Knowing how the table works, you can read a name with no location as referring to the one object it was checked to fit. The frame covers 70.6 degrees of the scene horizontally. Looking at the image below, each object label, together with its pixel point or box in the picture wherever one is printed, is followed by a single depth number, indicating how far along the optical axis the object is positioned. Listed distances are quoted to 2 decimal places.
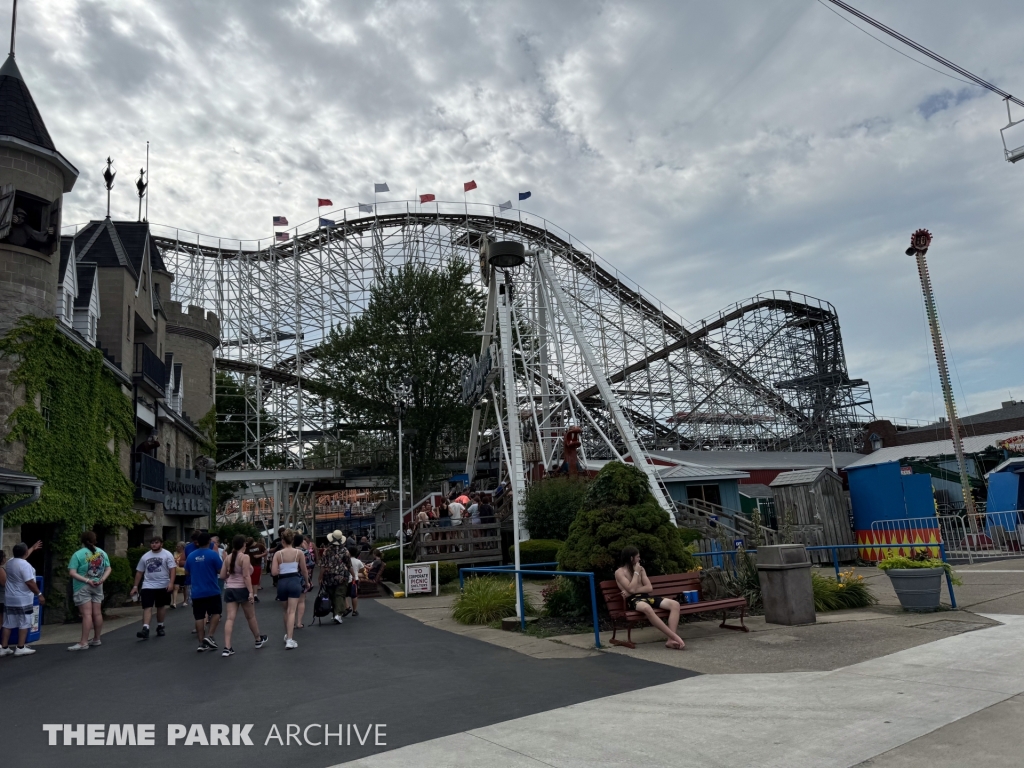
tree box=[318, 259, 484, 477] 32.53
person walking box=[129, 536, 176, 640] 11.39
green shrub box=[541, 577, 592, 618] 10.55
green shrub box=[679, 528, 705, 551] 15.84
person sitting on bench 8.44
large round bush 9.91
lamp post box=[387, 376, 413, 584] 18.67
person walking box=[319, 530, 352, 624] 13.05
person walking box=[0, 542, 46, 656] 10.16
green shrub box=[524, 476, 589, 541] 19.81
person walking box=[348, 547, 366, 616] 14.09
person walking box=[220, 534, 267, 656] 9.80
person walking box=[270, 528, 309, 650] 10.08
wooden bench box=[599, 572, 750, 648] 8.64
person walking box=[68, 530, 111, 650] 10.61
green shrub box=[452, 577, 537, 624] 11.73
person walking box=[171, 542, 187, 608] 17.19
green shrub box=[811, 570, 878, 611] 10.62
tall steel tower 24.95
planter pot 9.66
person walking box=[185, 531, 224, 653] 10.05
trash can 9.39
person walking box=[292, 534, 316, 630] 12.55
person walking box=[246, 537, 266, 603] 12.91
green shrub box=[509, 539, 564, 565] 17.91
